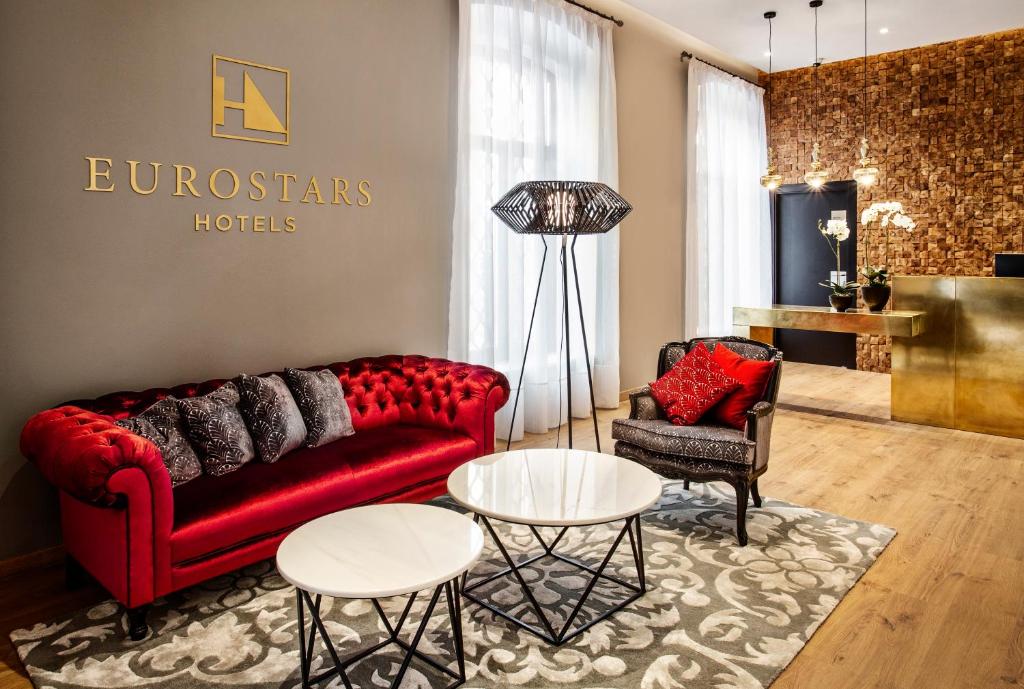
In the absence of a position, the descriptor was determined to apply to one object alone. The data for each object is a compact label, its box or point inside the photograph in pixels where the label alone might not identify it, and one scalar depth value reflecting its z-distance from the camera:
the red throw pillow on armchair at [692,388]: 3.71
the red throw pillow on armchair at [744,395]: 3.69
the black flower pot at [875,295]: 5.75
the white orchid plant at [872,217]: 5.73
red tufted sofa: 2.46
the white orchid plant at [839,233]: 5.99
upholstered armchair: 3.33
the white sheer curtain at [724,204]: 7.16
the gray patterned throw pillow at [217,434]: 3.04
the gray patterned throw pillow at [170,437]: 2.88
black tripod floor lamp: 3.58
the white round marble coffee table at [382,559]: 1.96
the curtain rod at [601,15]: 5.59
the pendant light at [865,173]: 5.79
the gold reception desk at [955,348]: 5.14
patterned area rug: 2.29
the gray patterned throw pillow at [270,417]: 3.25
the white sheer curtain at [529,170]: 4.79
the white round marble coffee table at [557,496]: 2.47
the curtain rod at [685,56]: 6.99
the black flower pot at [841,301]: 5.94
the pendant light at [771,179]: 6.16
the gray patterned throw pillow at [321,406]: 3.52
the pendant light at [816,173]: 5.89
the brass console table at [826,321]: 5.38
